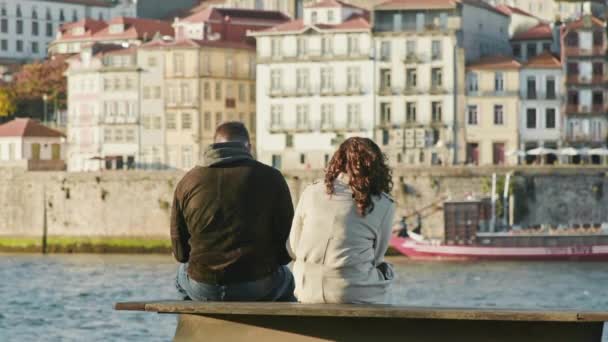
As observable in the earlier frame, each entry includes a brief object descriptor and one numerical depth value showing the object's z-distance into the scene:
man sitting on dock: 11.77
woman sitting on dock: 10.88
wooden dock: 10.37
